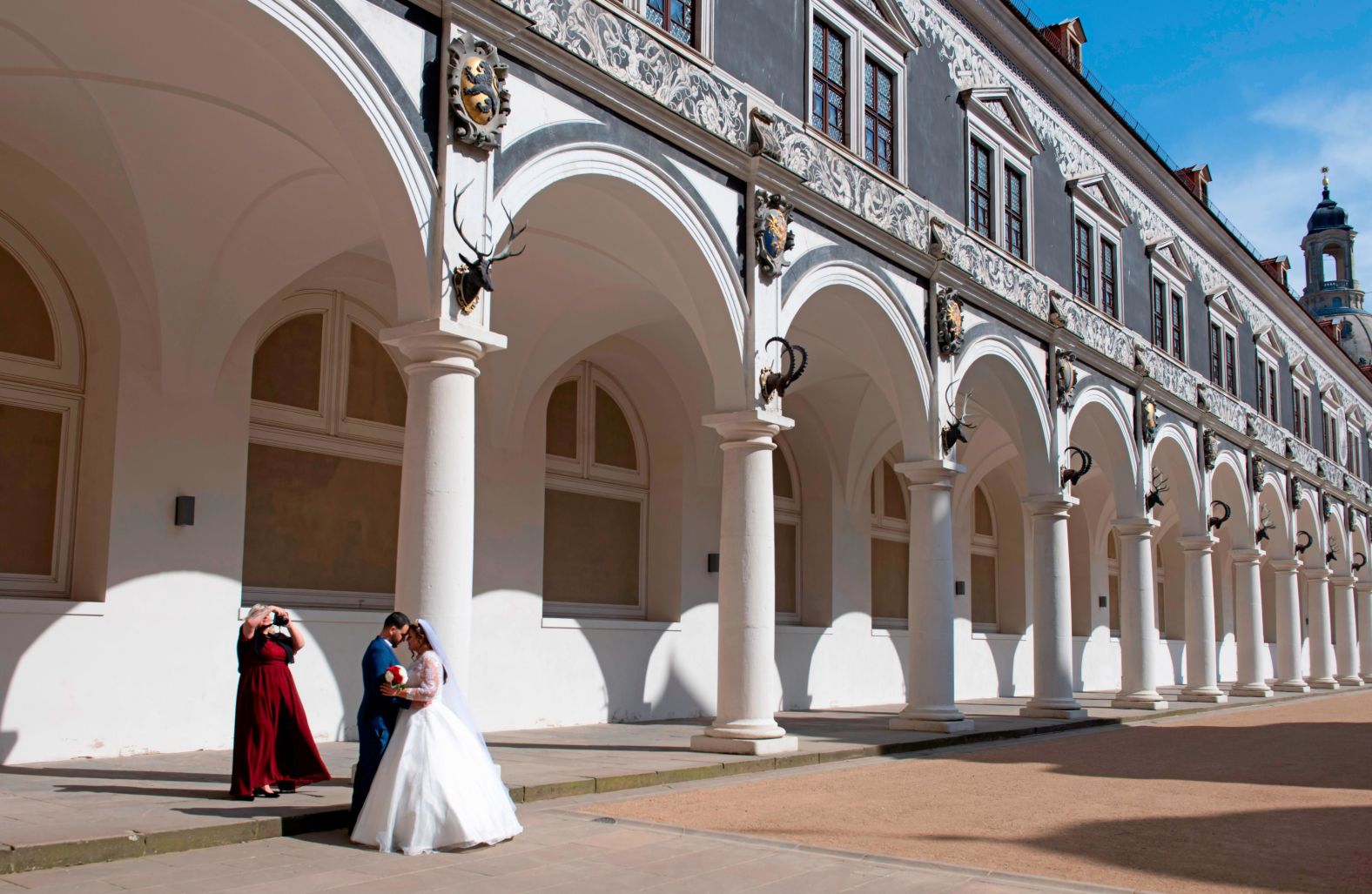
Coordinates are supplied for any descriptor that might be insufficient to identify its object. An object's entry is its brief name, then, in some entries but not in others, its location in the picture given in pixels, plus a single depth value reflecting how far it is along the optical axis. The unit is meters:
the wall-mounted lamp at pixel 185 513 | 12.02
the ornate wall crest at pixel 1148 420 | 23.53
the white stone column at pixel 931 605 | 16.02
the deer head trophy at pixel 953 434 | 16.28
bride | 7.60
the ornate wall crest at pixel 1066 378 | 20.17
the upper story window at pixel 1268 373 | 32.59
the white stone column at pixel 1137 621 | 22.42
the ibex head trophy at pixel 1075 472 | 19.31
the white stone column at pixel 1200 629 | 25.11
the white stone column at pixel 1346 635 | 35.53
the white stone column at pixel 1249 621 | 28.55
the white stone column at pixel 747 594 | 12.59
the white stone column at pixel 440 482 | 9.05
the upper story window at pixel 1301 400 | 36.00
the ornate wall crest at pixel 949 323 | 16.78
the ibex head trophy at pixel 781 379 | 12.92
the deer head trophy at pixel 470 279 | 9.39
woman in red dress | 8.73
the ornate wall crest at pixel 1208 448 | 26.77
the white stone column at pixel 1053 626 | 19.23
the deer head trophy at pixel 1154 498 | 23.17
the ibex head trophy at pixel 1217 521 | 26.44
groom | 8.02
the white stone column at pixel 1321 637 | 33.75
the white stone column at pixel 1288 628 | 31.45
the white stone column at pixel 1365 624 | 38.91
